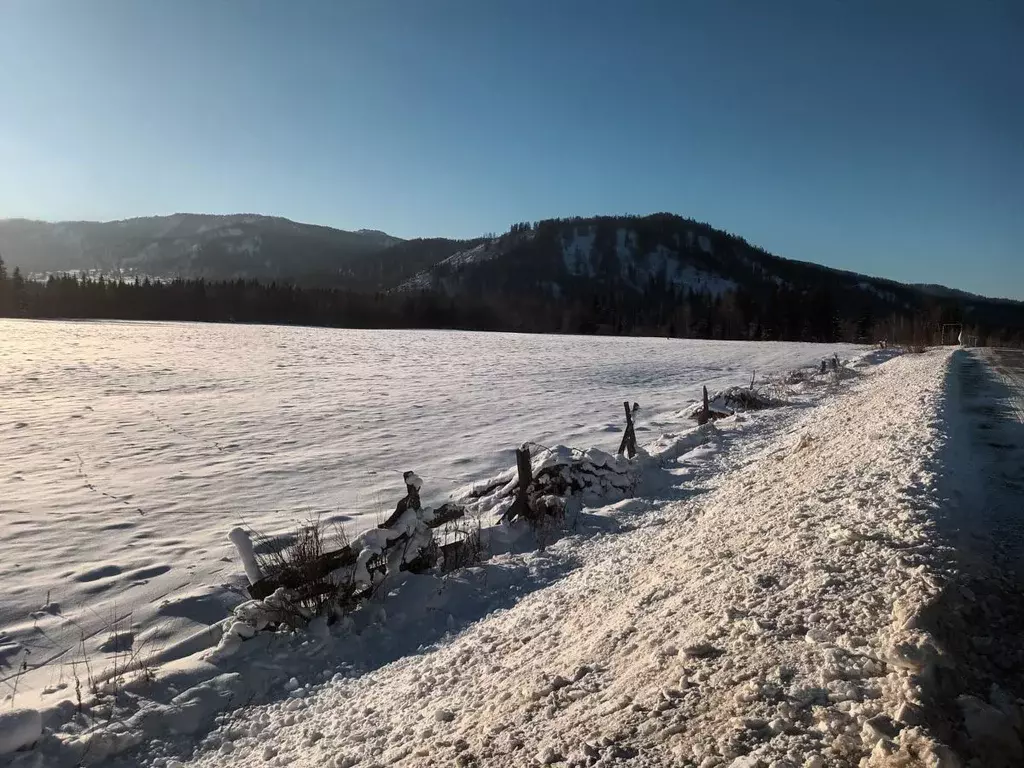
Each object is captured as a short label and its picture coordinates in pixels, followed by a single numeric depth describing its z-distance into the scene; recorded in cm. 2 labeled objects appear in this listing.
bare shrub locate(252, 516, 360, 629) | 587
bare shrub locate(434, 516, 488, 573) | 726
